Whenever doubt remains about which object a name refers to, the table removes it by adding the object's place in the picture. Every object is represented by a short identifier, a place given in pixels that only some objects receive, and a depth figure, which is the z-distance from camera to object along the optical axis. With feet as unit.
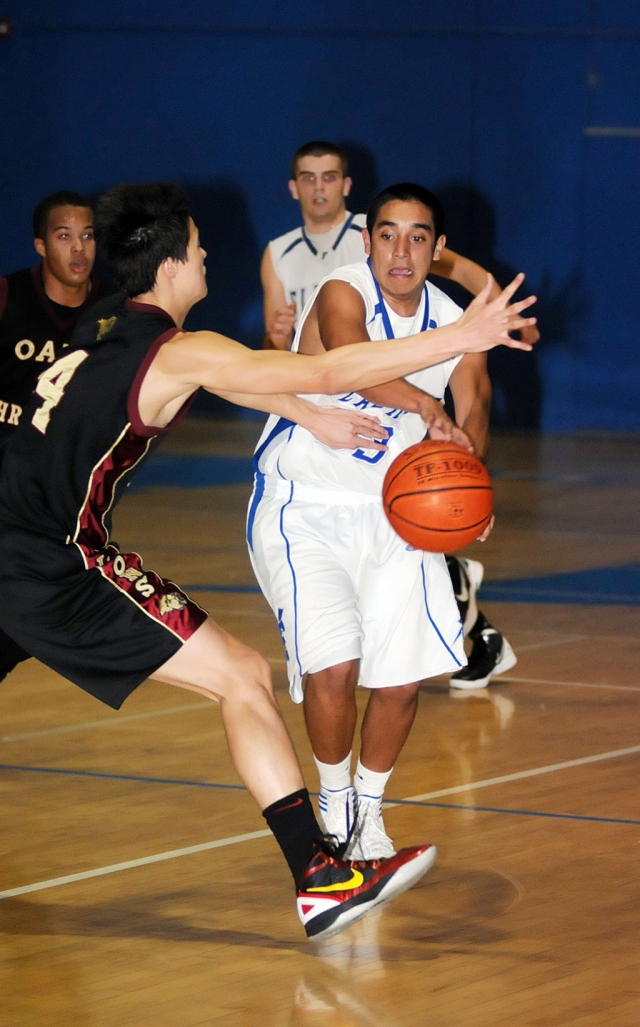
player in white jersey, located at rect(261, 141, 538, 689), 40.68
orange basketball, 21.95
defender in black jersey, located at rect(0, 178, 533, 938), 19.63
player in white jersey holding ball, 22.39
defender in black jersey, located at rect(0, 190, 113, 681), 30.78
